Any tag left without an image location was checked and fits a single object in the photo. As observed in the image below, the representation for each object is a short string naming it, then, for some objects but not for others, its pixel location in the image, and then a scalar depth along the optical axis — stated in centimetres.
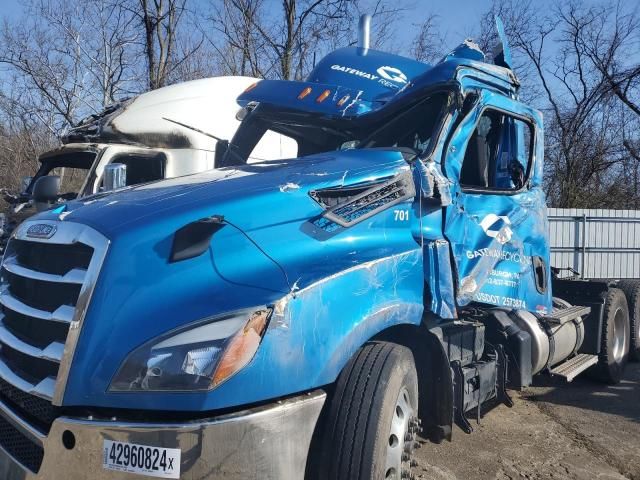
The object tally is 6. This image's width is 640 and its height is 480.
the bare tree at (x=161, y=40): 2062
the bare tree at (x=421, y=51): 1992
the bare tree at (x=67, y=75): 2133
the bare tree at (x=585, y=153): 2597
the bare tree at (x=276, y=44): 1905
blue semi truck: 243
